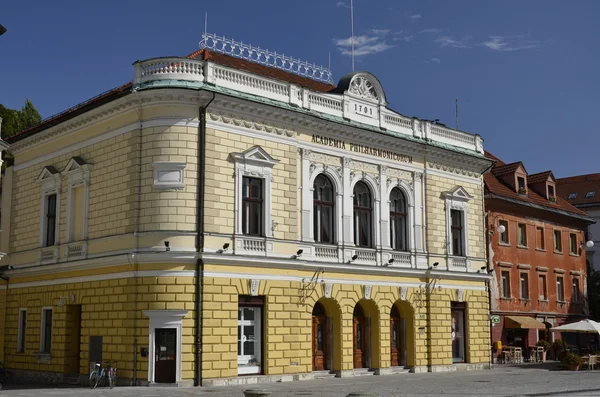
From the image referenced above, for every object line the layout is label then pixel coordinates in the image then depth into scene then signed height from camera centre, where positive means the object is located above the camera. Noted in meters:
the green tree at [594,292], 57.16 +2.33
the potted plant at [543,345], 44.97 -1.22
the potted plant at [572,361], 36.38 -1.75
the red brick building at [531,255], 43.81 +4.08
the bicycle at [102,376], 25.50 -1.69
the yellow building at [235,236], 26.44 +3.38
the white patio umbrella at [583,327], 40.41 -0.18
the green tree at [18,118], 48.22 +12.96
